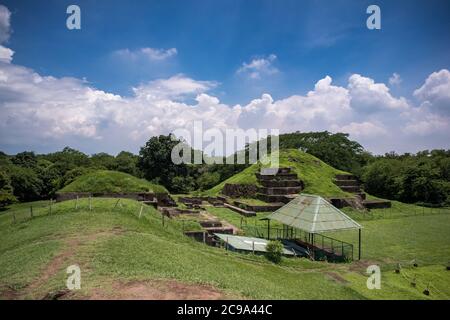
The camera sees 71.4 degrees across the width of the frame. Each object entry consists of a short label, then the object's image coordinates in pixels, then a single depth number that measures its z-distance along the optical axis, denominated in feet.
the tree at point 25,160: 152.25
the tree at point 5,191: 103.60
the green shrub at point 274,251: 40.06
